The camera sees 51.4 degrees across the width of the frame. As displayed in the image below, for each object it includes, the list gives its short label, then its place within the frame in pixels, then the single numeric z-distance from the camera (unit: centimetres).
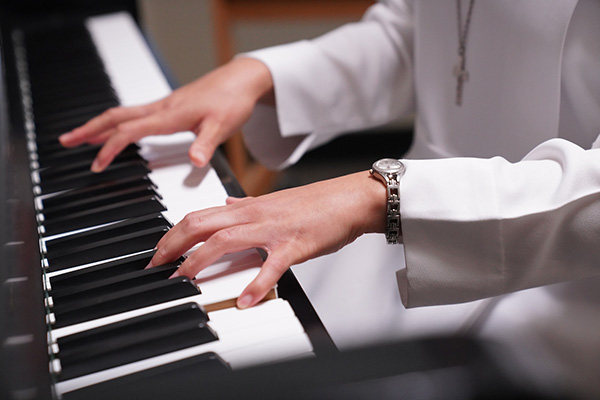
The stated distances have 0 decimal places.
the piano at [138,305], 32
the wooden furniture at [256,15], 216
